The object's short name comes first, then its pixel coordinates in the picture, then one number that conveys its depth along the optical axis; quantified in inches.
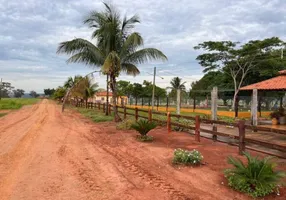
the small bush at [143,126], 312.4
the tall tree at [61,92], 1703.3
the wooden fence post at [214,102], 406.6
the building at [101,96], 2757.7
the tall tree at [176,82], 2103.5
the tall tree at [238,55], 1047.2
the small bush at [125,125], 403.9
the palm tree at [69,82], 1449.4
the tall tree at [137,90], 2085.2
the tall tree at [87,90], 1145.9
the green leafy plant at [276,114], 521.8
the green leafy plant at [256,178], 151.5
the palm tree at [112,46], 485.3
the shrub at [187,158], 204.4
